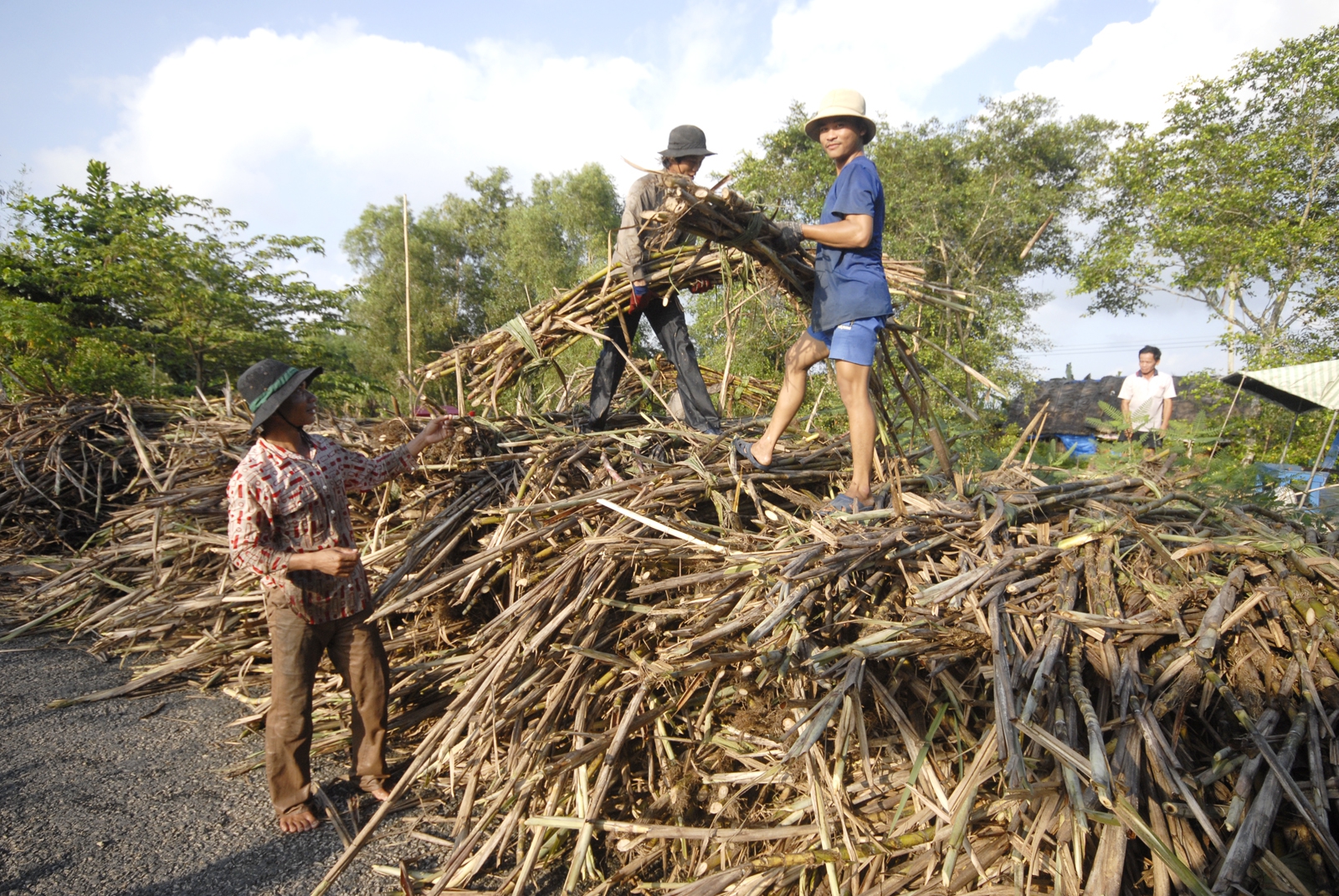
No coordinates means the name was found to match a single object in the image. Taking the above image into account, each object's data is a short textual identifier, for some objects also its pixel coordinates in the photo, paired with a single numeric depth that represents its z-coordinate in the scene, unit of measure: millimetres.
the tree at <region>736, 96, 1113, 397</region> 19578
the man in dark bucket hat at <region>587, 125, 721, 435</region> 3854
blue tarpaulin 8450
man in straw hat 3141
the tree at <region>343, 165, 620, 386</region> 27406
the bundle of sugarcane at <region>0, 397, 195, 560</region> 5918
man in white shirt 6230
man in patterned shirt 2754
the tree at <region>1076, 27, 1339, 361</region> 13414
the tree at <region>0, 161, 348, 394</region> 11570
